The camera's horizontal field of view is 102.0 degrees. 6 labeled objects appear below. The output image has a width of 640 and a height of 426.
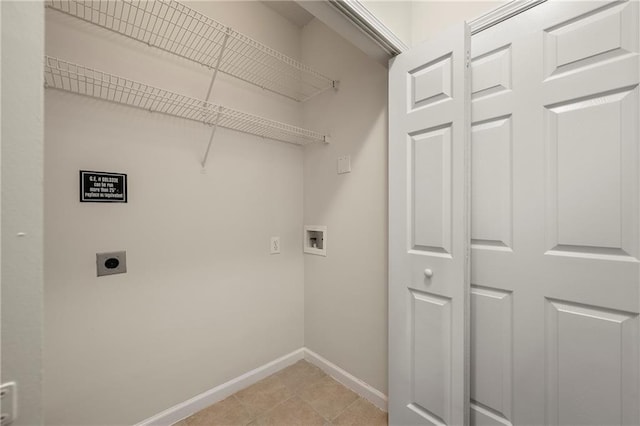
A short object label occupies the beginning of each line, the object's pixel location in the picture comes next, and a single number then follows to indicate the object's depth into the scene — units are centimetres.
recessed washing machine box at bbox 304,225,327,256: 192
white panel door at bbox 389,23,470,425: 113
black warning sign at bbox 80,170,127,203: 120
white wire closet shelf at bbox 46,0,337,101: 122
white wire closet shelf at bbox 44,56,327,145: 113
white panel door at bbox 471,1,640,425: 88
